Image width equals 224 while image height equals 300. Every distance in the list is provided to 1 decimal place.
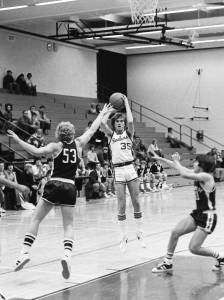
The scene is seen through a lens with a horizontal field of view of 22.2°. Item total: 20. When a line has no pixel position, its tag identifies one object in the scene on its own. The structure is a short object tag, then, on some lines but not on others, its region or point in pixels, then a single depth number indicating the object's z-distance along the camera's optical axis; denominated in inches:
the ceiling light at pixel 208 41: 1060.5
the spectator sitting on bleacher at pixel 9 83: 885.8
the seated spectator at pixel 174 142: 1068.7
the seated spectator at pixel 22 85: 903.7
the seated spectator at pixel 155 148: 841.7
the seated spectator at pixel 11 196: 557.6
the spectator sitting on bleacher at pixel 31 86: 916.6
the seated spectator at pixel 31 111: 761.1
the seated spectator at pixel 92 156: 725.9
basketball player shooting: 329.4
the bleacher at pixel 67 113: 842.2
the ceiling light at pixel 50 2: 692.7
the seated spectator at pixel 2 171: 542.4
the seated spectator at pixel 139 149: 815.1
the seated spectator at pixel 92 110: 980.4
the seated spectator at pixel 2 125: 722.2
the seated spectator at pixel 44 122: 786.8
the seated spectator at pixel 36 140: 657.0
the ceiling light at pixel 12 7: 708.0
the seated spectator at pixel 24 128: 733.3
